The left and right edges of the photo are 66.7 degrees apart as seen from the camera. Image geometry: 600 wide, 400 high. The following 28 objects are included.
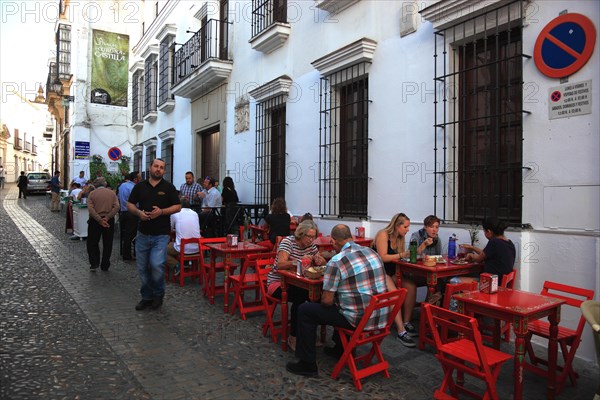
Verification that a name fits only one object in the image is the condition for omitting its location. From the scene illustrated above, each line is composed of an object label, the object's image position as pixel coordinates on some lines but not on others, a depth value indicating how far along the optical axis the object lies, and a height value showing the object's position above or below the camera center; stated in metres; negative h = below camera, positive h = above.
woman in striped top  4.46 -0.61
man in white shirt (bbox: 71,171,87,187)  17.25 +0.73
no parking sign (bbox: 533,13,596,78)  4.43 +1.54
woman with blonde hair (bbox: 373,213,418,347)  4.93 -0.65
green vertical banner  22.34 +6.35
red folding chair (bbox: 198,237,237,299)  6.04 -1.05
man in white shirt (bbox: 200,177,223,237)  10.03 -0.31
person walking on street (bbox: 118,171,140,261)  9.12 -0.50
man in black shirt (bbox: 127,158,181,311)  5.61 -0.46
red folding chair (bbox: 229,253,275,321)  5.29 -1.08
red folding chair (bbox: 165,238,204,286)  6.84 -1.11
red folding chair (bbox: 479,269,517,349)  3.86 -1.21
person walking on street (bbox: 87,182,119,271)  7.86 -0.47
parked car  30.86 +0.85
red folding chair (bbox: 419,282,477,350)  4.14 -0.86
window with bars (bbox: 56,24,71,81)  27.77 +8.85
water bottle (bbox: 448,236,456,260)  5.15 -0.58
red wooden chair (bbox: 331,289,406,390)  3.46 -1.12
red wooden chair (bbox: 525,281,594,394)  3.63 -1.15
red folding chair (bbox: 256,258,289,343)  4.58 -1.12
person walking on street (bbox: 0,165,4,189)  35.67 +1.27
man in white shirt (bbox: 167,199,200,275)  7.02 -0.55
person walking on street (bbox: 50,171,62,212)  20.03 +0.15
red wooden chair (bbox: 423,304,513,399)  2.94 -1.09
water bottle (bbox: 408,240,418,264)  4.97 -0.59
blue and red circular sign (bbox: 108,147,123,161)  15.82 +1.46
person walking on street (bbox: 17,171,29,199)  26.66 +0.65
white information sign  4.42 +0.98
